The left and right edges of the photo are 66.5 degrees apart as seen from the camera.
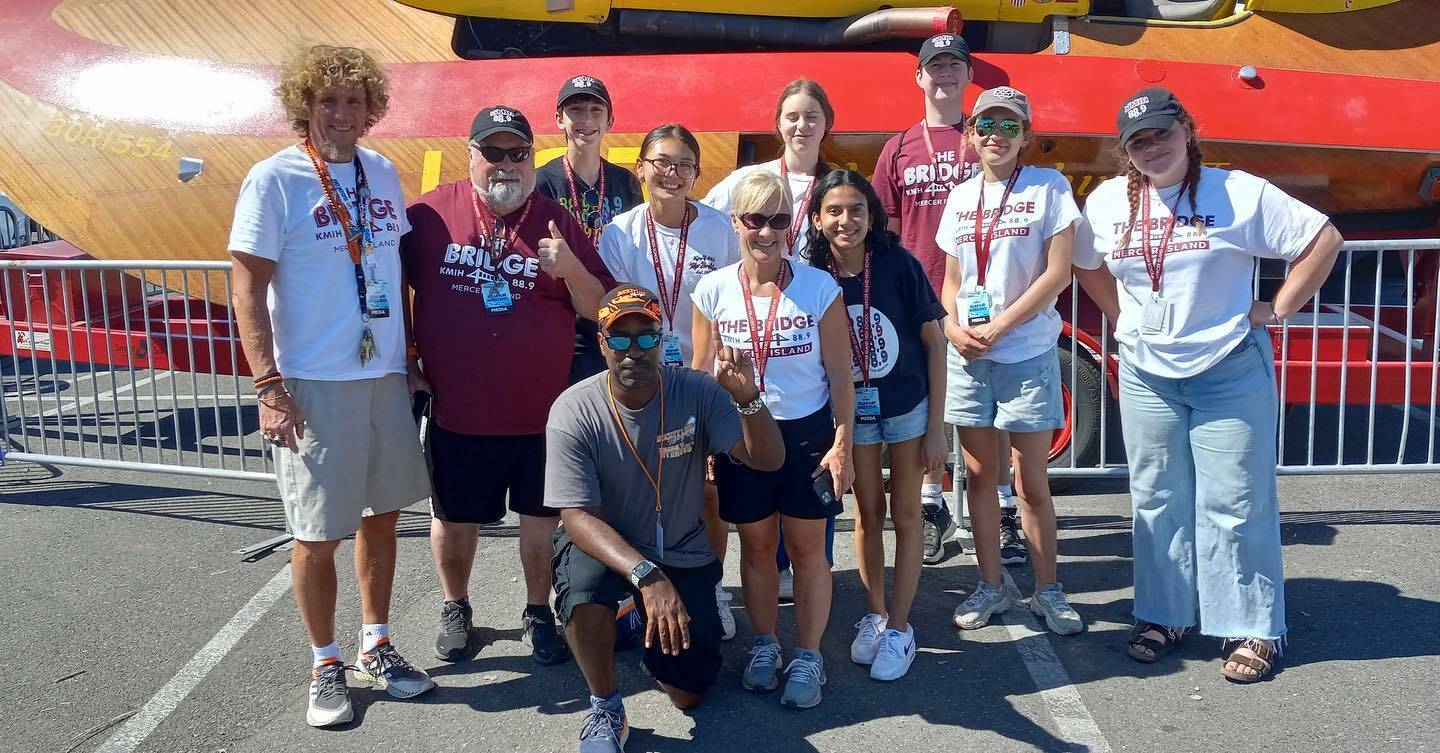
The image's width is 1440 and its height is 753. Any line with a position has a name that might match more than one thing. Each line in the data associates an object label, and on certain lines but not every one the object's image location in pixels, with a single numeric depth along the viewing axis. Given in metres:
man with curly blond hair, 3.15
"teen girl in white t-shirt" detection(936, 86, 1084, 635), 3.64
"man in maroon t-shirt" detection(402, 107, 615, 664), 3.46
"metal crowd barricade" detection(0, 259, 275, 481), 5.52
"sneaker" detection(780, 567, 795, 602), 4.20
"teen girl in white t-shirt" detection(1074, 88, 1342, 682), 3.36
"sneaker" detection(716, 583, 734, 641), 3.87
